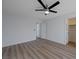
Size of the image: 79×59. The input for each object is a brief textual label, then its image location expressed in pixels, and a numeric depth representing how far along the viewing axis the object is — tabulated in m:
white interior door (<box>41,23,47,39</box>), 5.42
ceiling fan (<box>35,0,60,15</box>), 2.25
